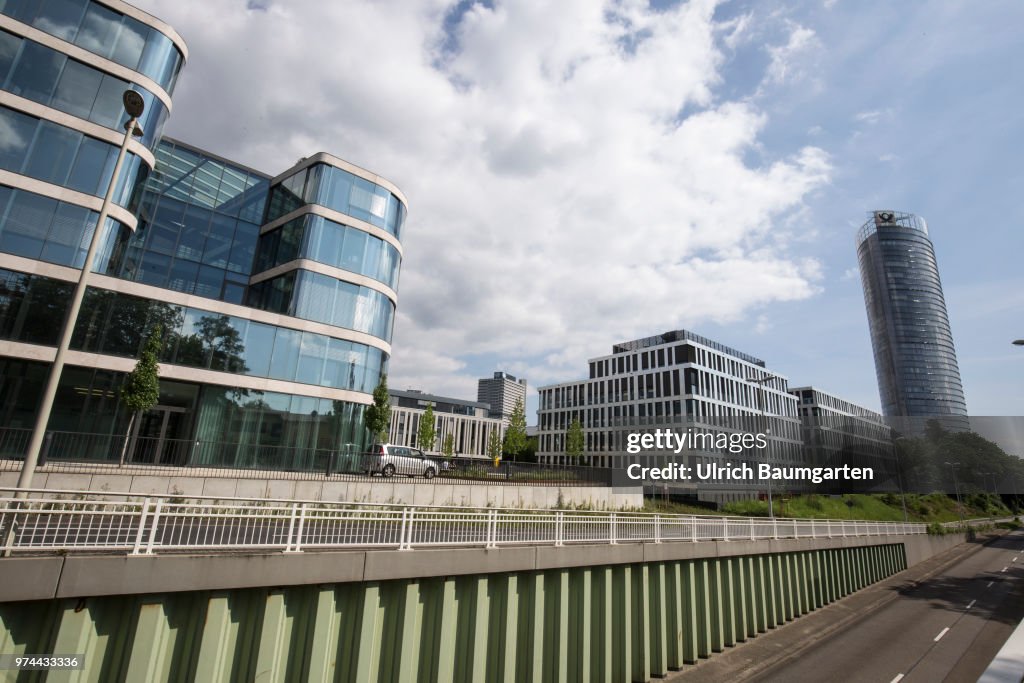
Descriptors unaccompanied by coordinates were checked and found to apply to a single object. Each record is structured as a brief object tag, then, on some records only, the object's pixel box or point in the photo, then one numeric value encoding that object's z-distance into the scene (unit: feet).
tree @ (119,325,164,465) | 68.44
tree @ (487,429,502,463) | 260.01
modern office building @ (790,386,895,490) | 282.77
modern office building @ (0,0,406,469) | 71.26
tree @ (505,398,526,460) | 215.10
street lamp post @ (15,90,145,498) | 28.37
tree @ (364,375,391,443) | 96.49
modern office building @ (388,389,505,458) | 397.19
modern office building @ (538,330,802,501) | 236.43
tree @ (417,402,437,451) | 223.10
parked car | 87.76
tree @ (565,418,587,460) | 238.48
